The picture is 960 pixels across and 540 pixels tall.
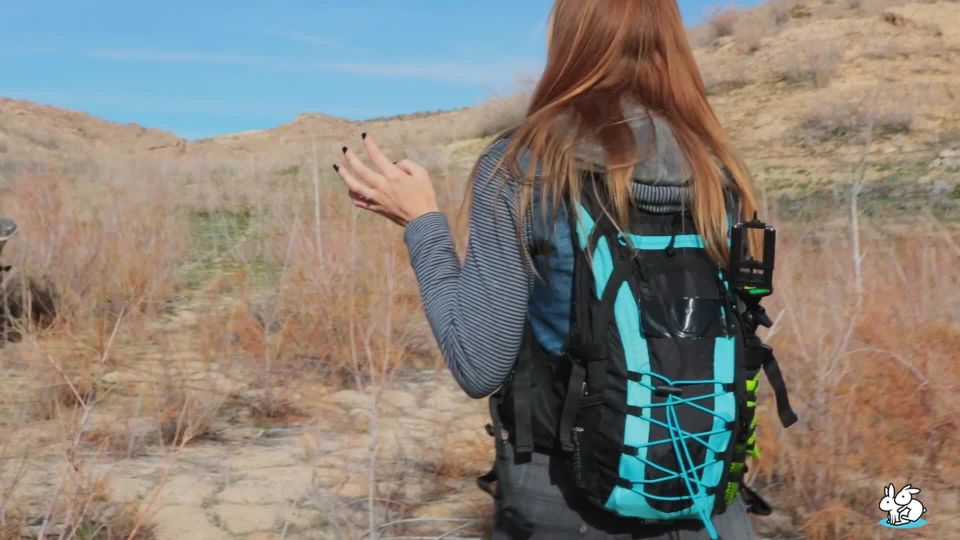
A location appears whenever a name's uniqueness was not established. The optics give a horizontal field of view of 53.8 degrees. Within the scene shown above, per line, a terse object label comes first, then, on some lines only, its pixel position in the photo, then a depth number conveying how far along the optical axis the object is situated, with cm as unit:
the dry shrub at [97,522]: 291
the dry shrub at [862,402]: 331
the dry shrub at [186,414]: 411
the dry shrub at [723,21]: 2038
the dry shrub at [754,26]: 1766
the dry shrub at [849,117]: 1096
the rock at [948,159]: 913
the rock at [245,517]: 330
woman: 141
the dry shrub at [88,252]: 604
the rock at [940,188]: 827
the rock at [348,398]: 473
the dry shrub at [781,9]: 1995
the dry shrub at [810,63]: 1366
